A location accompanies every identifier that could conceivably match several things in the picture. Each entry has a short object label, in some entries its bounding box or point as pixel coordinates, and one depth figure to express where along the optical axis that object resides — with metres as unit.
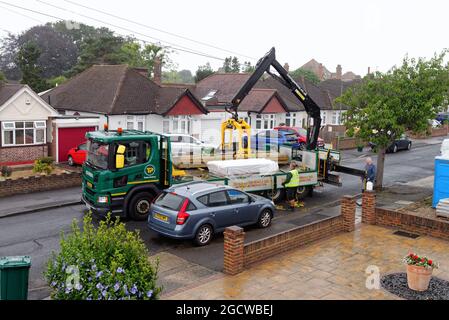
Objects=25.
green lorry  15.09
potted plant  9.95
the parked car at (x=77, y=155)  24.70
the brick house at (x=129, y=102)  29.72
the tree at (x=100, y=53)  56.59
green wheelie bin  8.63
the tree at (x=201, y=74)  58.97
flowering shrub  7.46
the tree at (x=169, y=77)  93.94
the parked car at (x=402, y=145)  34.90
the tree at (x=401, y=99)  20.14
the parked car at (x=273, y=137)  24.01
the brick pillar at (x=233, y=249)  10.90
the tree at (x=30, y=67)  38.69
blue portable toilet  16.80
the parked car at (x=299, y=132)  30.38
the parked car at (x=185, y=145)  18.48
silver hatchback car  12.94
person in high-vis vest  17.89
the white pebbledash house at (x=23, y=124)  24.47
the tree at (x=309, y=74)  72.31
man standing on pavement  19.48
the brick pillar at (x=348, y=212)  14.52
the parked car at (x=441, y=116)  52.92
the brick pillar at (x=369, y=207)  15.53
